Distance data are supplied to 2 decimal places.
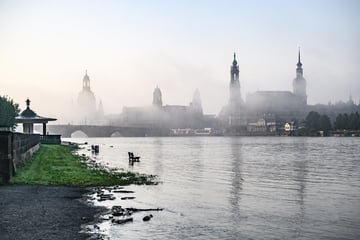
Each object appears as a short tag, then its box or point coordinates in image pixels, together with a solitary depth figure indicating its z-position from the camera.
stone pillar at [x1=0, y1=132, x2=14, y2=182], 41.94
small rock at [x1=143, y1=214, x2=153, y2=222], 29.68
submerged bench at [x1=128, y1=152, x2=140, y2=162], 90.65
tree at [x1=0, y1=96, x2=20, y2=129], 106.76
